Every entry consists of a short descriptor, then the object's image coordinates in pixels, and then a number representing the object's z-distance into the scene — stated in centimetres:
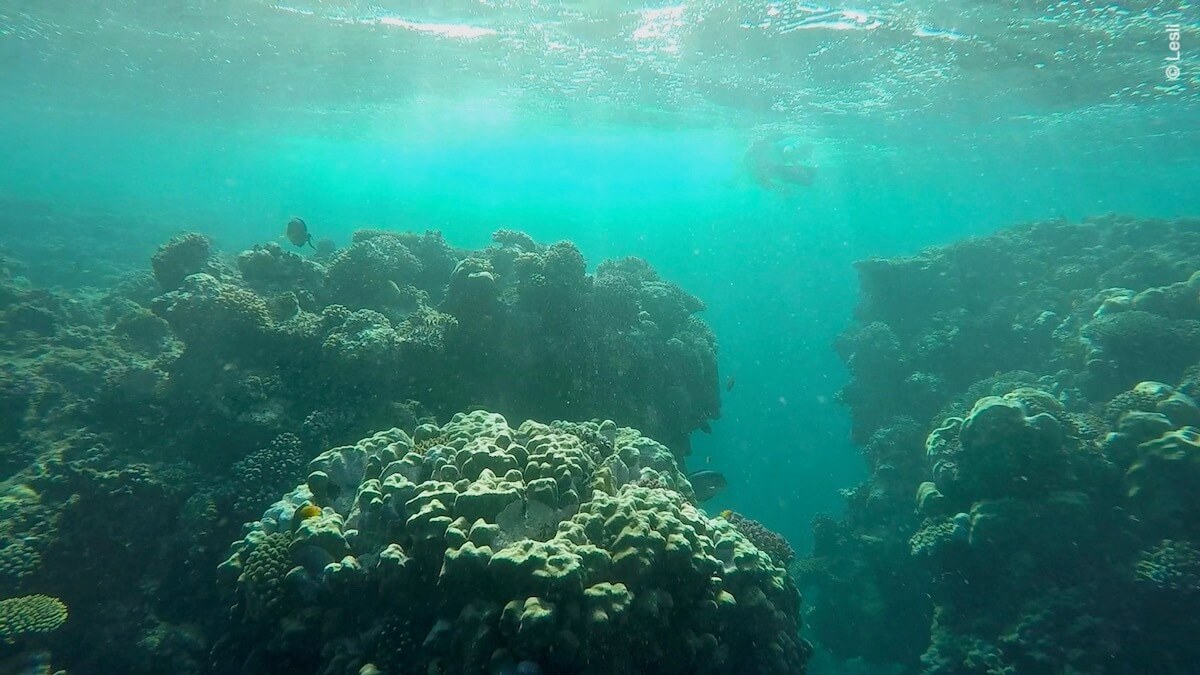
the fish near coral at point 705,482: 1250
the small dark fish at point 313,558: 545
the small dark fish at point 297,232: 1350
